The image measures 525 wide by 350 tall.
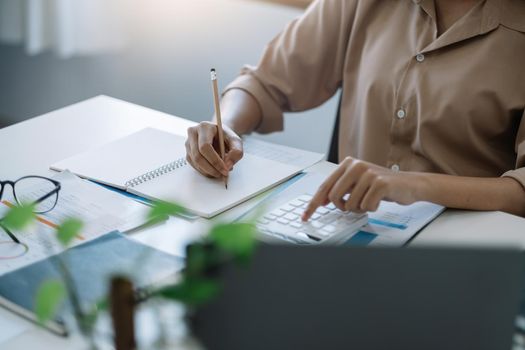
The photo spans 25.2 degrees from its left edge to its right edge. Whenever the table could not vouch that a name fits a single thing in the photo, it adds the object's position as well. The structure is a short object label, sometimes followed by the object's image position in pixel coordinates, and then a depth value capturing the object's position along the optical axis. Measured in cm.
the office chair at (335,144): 225
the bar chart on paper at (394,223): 172
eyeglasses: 180
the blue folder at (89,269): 157
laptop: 126
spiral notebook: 183
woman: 188
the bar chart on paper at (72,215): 167
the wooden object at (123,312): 113
